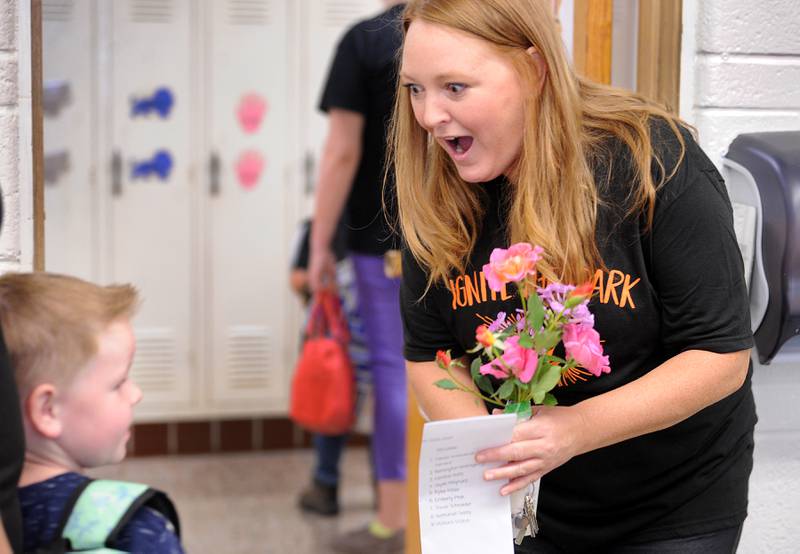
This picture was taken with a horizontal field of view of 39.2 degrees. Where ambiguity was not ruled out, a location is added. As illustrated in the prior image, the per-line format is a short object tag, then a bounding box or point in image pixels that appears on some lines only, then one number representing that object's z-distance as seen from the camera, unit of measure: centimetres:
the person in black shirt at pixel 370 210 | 326
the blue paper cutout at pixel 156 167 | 460
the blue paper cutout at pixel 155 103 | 456
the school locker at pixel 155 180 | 454
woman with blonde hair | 151
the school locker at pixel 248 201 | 461
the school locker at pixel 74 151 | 439
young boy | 137
